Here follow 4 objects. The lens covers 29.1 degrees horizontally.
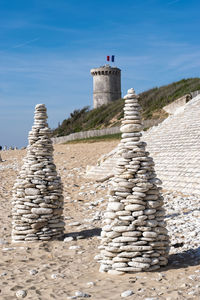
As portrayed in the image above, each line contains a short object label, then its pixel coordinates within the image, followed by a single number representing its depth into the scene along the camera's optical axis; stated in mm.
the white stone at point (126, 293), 5188
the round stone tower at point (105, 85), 56469
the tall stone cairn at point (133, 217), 6062
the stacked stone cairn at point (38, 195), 8672
